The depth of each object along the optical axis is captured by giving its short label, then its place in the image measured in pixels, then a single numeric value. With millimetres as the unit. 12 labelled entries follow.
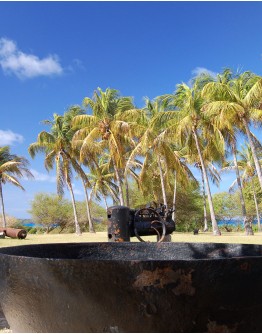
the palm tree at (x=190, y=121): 23766
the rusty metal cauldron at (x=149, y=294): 1582
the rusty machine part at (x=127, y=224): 6016
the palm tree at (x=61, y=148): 30672
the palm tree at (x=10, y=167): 29812
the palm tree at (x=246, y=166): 36438
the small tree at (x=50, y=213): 48812
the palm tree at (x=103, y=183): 38250
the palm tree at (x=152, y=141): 24355
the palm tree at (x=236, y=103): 20203
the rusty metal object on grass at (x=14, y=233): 19766
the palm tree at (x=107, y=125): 25517
